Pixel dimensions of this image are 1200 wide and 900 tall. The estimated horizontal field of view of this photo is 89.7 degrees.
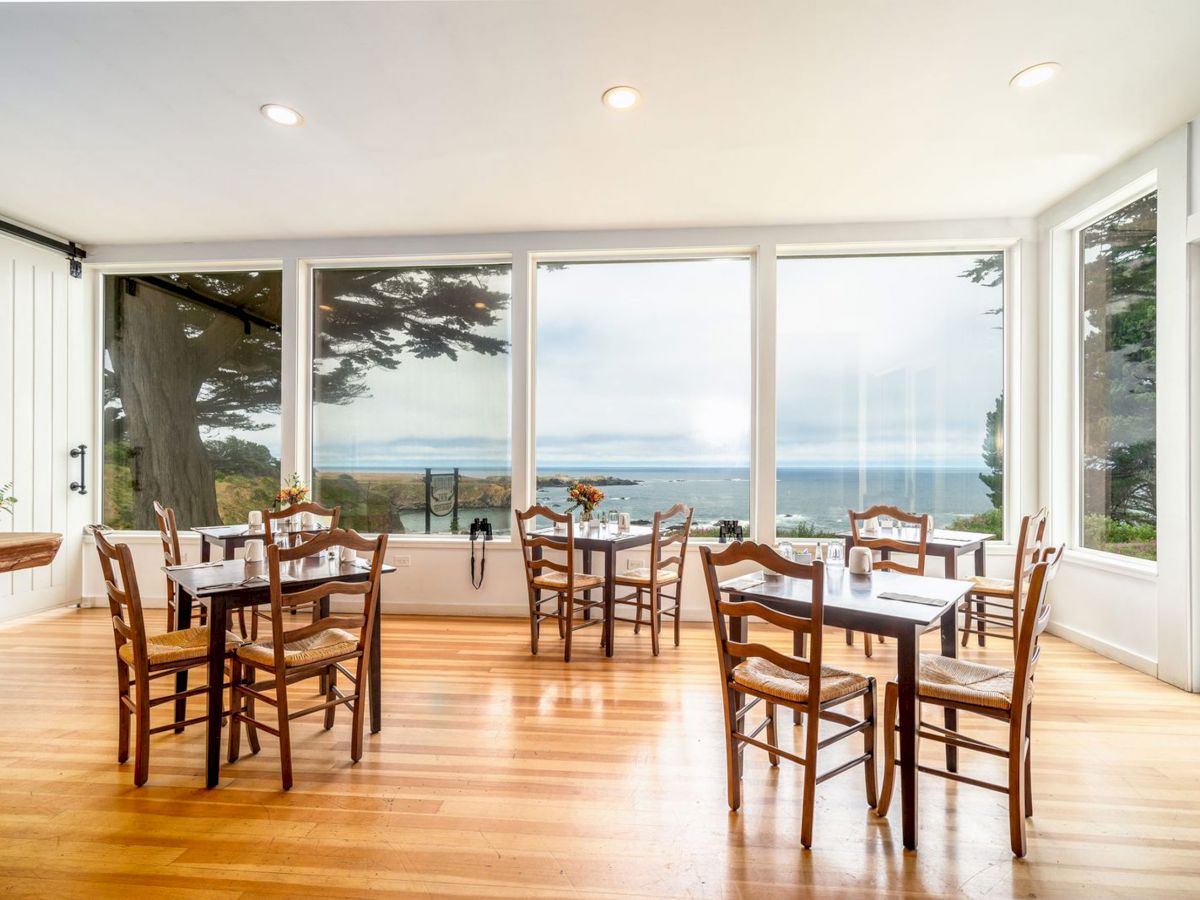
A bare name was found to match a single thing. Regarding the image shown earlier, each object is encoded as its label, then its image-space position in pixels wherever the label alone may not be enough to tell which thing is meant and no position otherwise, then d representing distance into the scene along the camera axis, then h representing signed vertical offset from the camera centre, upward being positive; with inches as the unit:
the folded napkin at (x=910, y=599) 97.2 -24.4
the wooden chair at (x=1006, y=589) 122.2 -37.9
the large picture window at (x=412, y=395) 229.0 +21.2
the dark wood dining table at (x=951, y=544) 169.8 -27.0
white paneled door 206.1 +15.7
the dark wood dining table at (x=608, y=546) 172.6 -27.9
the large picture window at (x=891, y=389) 212.5 +22.4
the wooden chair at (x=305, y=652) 100.4 -36.0
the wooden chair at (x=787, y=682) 85.1 -35.7
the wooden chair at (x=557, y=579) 169.6 -38.3
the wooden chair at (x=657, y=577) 176.7 -38.4
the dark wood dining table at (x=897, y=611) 86.7 -24.8
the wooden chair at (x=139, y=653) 101.2 -35.9
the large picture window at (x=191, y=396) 234.5 +21.4
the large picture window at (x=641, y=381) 222.7 +26.4
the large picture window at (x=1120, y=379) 164.6 +21.0
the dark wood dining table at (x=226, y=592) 102.2 -24.6
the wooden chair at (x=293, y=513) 168.4 -18.5
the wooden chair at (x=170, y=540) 171.6 -25.8
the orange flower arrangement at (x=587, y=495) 196.1 -14.4
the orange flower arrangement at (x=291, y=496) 193.0 -14.7
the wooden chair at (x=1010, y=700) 82.4 -36.0
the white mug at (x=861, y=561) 118.1 -21.7
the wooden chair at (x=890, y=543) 155.4 -25.0
